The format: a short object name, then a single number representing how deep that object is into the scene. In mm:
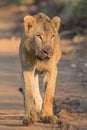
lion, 17062
